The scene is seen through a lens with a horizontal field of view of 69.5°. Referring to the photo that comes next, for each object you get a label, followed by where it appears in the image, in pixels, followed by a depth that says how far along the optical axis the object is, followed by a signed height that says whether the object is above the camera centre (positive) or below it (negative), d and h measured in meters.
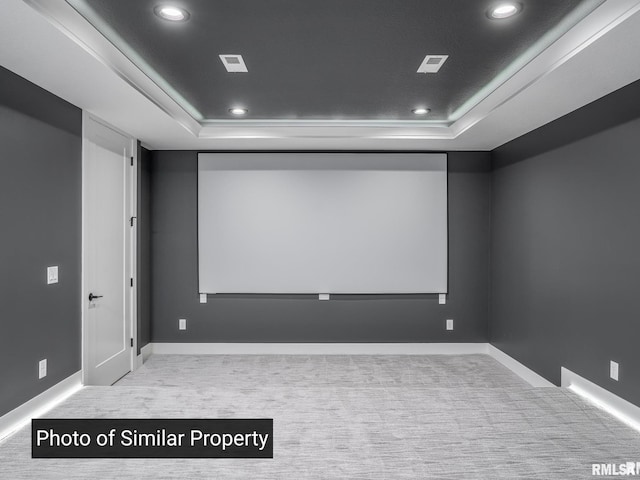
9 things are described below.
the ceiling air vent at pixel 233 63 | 3.12 +1.26
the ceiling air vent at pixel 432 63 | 3.15 +1.27
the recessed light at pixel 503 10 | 2.41 +1.24
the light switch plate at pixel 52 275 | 3.35 -0.24
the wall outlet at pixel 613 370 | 3.31 -0.92
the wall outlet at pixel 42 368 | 3.25 -0.89
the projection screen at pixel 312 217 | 5.58 +0.31
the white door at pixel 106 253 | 3.93 -0.10
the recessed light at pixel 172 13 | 2.44 +1.24
